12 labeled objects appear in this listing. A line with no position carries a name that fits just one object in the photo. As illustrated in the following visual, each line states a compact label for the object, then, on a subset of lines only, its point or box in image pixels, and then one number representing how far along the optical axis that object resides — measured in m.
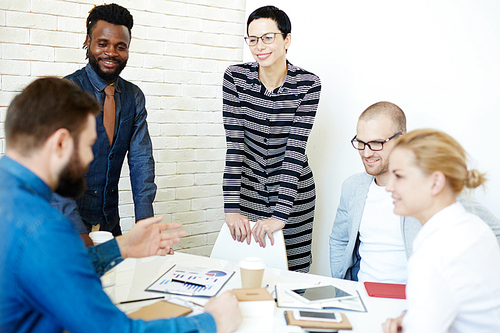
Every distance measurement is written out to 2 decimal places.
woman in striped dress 2.15
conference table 1.27
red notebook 1.51
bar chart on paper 1.46
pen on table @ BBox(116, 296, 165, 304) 1.38
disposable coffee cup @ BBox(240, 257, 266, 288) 1.44
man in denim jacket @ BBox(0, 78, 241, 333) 0.90
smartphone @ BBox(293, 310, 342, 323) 1.28
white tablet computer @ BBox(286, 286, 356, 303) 1.42
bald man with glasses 1.86
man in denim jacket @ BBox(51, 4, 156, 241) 1.98
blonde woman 1.09
